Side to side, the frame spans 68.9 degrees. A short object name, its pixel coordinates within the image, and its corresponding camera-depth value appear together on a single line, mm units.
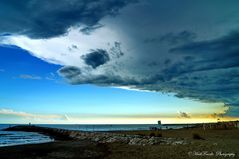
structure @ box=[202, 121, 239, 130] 47302
